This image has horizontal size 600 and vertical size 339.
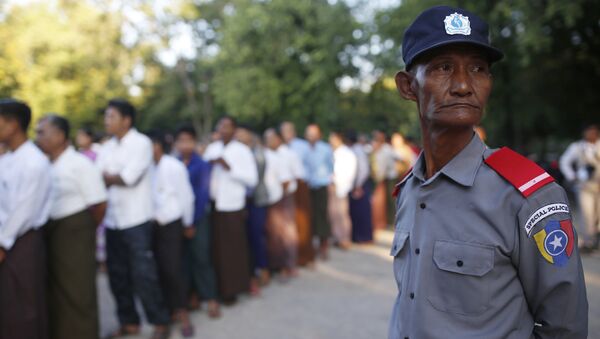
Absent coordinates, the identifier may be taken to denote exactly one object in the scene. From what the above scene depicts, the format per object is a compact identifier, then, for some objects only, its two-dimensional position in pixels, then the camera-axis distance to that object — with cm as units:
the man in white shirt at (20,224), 337
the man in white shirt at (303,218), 762
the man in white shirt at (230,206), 557
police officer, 135
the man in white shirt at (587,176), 717
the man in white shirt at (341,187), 877
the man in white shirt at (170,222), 473
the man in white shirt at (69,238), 394
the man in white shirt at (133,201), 441
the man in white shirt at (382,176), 1041
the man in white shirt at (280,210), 670
